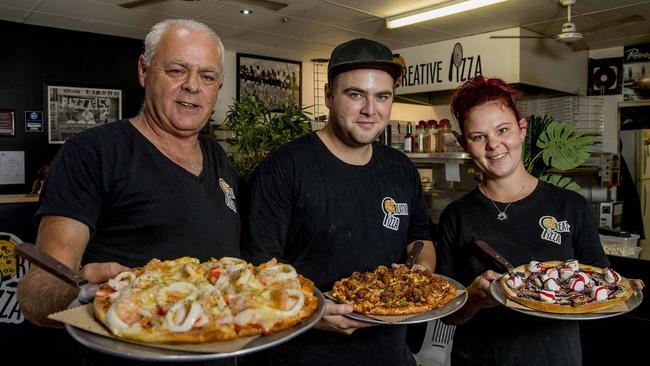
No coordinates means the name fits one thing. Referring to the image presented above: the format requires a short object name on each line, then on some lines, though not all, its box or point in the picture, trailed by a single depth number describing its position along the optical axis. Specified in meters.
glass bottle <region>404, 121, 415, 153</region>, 4.80
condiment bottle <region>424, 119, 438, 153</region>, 4.65
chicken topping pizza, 1.43
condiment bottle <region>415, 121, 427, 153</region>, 4.72
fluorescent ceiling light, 4.54
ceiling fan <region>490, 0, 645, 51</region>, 4.43
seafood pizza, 1.01
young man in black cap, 1.63
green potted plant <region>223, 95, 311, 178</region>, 5.12
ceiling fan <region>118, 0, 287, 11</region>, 4.30
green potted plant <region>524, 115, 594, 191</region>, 3.23
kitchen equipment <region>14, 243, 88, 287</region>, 1.06
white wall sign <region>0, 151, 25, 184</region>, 5.67
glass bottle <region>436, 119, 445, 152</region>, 4.63
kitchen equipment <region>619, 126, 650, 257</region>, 6.33
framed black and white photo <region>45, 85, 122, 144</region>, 5.91
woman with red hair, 1.64
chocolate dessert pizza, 1.46
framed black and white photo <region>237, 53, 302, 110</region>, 7.23
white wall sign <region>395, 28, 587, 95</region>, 5.53
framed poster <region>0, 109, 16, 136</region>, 5.62
